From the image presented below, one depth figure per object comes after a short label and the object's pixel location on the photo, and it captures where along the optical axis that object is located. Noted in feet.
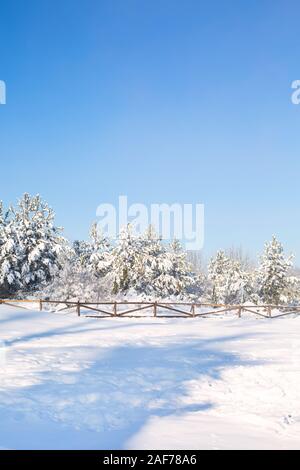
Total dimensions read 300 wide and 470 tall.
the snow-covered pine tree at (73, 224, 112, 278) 146.92
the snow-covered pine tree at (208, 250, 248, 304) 168.45
